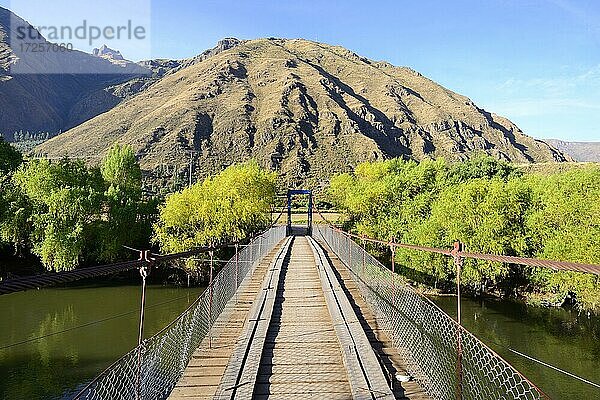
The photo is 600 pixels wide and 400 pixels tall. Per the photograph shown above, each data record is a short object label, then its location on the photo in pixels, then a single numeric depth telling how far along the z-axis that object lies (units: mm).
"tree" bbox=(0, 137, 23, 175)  23359
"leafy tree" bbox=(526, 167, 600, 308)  13883
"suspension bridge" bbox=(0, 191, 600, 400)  2527
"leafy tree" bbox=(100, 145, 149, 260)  20781
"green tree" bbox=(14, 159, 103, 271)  19500
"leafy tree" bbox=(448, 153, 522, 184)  26541
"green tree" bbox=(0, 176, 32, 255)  19734
